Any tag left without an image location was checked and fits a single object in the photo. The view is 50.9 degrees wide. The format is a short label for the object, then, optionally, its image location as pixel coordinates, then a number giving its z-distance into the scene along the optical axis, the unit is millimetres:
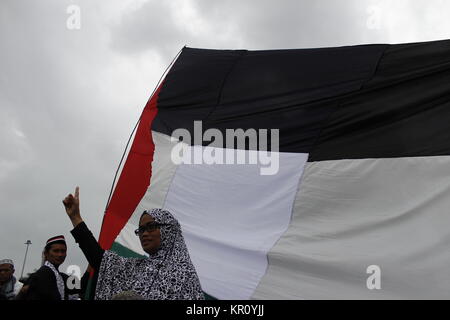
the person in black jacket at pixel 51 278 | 2791
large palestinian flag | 3215
